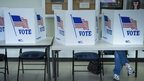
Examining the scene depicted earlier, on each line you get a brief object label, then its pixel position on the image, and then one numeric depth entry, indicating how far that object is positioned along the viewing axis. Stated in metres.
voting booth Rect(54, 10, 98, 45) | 3.12
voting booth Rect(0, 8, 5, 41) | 3.39
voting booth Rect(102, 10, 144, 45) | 3.17
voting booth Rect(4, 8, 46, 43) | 3.19
